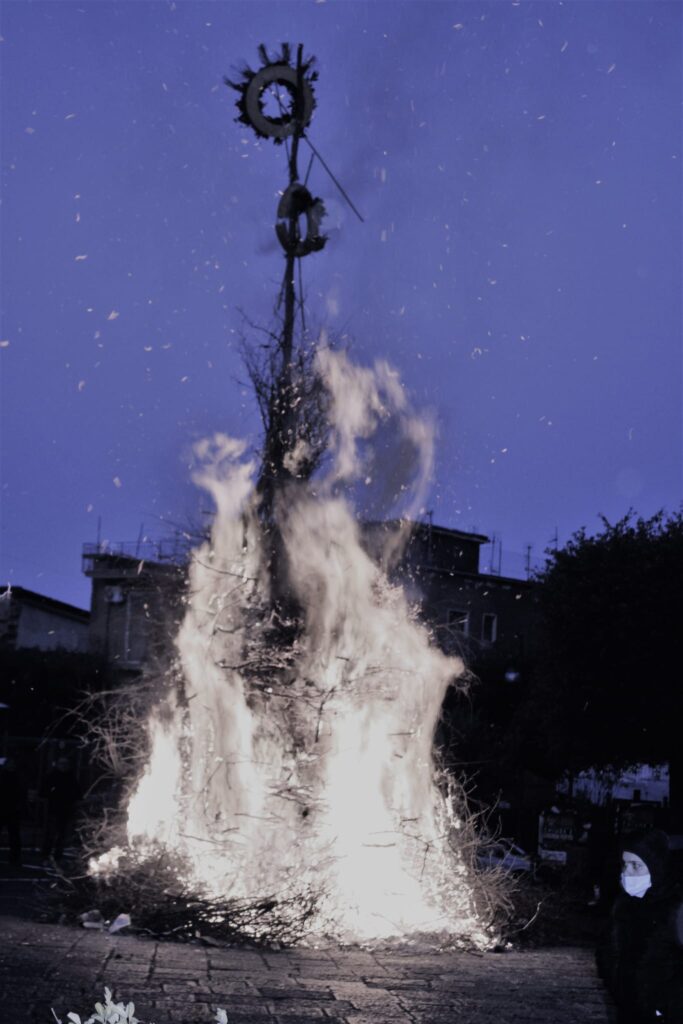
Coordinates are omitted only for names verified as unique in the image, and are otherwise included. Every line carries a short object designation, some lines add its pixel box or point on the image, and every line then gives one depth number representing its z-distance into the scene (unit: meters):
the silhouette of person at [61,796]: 16.88
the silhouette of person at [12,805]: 16.69
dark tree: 24.36
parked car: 19.94
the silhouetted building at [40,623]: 45.88
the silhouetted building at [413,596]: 14.17
